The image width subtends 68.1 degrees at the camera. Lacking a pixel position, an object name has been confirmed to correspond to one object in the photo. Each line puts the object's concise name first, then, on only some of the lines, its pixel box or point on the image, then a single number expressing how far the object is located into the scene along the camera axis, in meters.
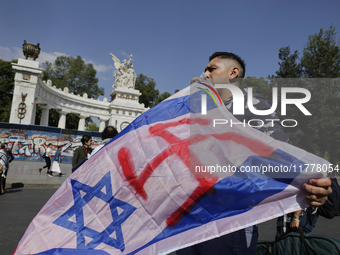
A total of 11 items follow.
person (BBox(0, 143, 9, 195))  7.13
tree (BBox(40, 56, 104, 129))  45.16
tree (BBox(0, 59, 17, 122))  33.66
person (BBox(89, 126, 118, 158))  4.68
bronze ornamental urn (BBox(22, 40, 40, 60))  27.23
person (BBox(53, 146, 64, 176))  12.06
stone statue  38.75
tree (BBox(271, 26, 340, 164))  17.42
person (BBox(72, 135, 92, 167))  6.94
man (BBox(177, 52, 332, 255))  1.27
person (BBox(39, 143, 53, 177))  11.91
